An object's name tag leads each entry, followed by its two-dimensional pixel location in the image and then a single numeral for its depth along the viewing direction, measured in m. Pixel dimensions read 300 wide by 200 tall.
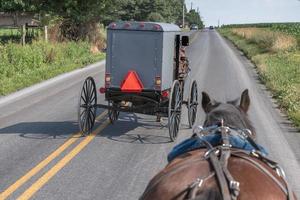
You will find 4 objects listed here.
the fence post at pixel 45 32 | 31.27
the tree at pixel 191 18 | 188.12
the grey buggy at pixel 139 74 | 10.34
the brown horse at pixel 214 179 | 2.89
